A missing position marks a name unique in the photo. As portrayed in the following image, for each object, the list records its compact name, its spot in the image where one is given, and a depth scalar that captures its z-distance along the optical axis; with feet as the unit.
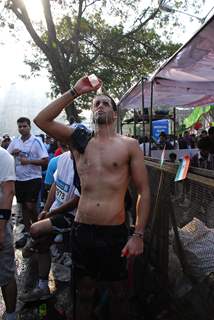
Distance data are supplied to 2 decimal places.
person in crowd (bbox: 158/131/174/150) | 27.64
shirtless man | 6.06
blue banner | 42.22
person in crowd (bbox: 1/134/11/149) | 26.71
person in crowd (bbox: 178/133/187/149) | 33.07
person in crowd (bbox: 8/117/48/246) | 13.33
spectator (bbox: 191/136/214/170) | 15.26
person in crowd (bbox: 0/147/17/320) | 6.85
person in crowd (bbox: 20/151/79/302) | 8.26
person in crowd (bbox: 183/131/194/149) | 35.16
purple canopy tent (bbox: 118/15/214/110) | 6.84
